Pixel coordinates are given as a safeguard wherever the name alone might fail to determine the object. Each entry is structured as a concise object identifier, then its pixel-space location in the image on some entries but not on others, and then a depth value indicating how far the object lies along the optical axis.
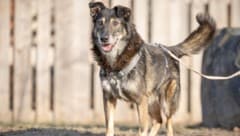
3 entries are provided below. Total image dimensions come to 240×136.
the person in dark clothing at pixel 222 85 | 20.18
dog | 15.03
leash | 16.61
